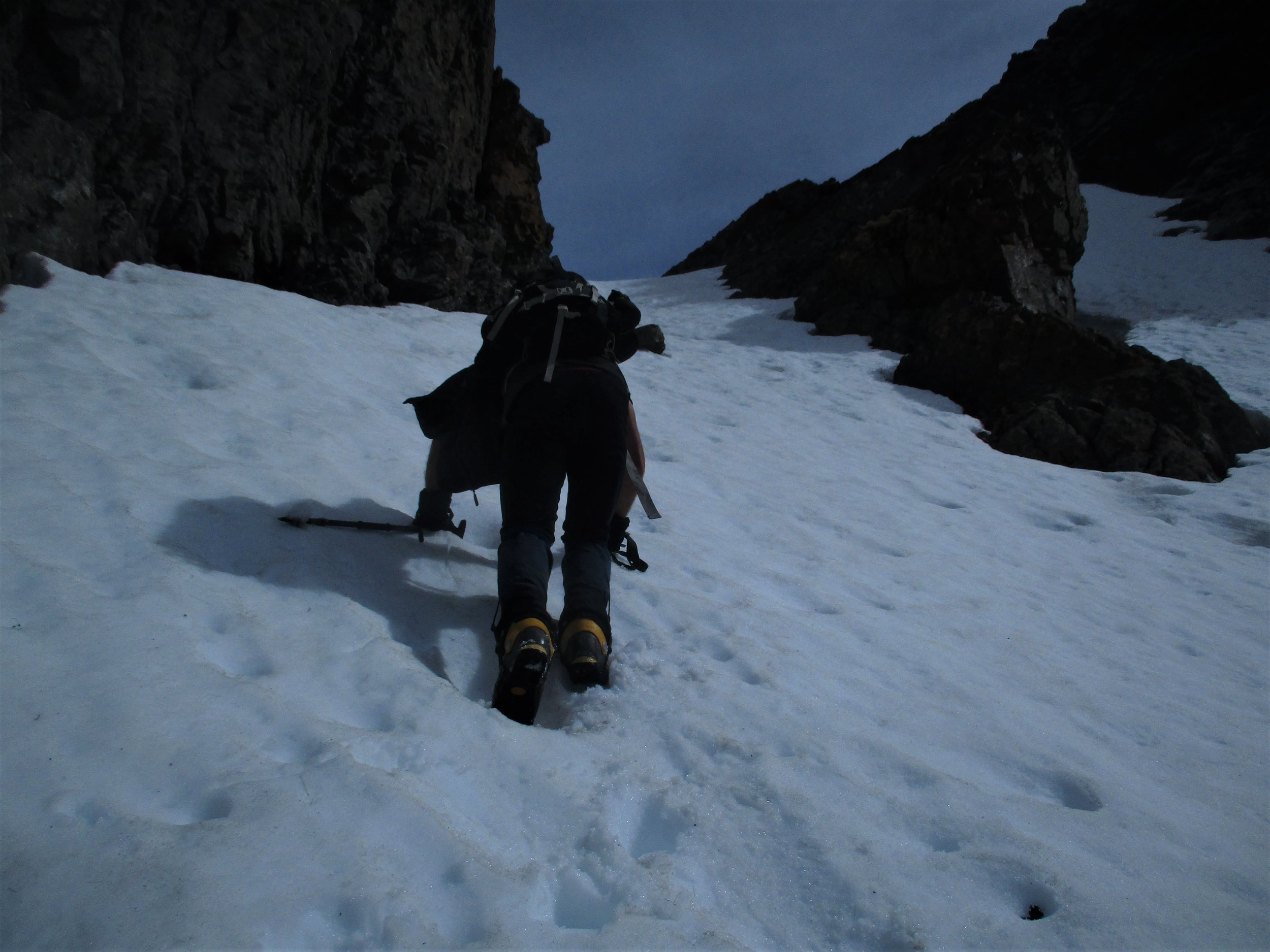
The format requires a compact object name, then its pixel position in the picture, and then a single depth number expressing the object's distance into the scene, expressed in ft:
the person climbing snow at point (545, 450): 7.86
